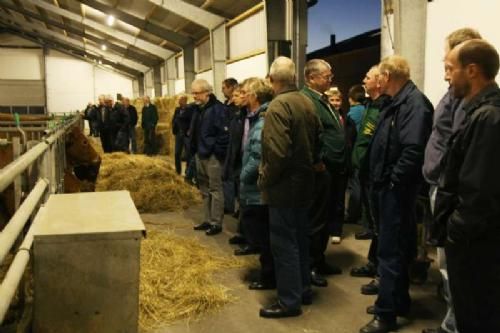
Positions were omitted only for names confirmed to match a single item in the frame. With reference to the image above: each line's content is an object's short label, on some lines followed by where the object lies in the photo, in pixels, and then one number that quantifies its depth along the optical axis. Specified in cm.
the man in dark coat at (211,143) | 546
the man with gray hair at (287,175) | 318
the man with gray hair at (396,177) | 297
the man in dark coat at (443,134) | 287
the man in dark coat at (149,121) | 1377
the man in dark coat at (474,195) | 199
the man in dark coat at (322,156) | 389
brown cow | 548
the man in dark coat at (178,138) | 978
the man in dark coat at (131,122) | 1336
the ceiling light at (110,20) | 1590
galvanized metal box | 217
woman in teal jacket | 373
